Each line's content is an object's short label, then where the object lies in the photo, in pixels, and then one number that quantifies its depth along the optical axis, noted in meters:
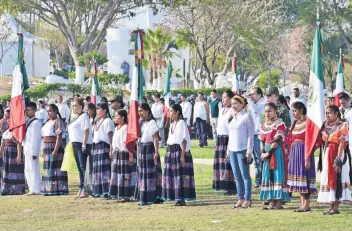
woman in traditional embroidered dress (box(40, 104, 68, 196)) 16.69
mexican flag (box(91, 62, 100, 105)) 20.53
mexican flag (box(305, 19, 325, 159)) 12.59
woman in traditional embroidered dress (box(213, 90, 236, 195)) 15.84
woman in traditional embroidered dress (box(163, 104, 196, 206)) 14.32
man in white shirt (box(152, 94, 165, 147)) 28.27
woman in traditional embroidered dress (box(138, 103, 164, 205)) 14.60
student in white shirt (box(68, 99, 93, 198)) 16.12
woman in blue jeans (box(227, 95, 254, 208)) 13.69
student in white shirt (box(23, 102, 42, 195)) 17.09
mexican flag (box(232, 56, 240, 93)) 19.71
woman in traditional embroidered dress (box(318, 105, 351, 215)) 12.51
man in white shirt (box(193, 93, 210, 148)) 28.27
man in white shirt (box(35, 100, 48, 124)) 25.53
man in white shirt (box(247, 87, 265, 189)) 15.82
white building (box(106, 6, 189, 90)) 67.38
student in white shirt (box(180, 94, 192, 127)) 29.98
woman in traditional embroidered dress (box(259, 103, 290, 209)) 13.28
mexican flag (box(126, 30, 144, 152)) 14.54
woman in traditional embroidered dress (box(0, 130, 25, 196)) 17.47
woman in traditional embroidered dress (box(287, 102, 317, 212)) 13.03
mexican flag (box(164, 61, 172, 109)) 26.03
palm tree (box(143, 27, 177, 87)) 55.28
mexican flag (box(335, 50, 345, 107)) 18.65
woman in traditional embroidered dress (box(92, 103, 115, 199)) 15.76
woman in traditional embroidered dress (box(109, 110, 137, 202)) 15.15
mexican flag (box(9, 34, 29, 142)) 17.00
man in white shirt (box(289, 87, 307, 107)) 21.95
